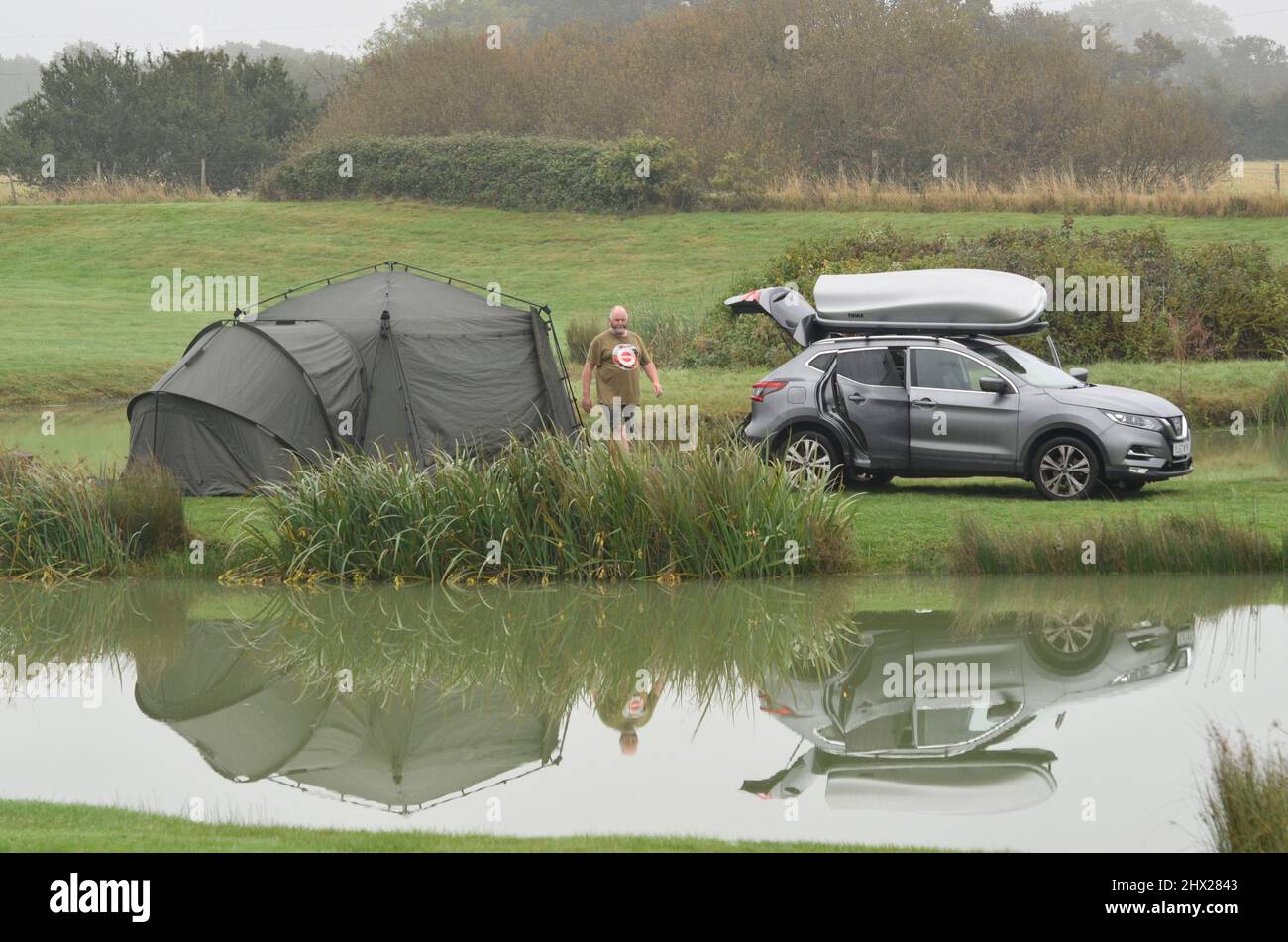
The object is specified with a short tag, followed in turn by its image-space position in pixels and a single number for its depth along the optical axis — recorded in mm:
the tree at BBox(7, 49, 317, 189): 58156
